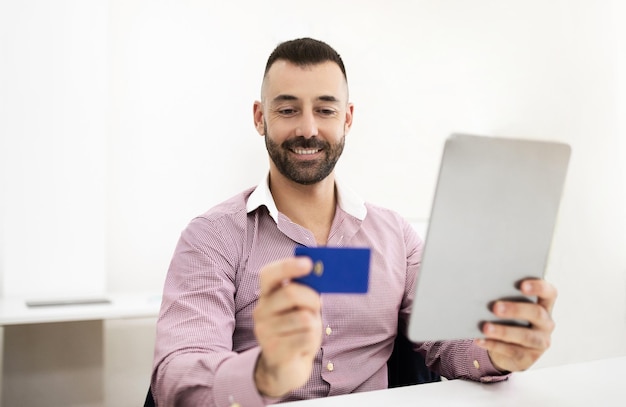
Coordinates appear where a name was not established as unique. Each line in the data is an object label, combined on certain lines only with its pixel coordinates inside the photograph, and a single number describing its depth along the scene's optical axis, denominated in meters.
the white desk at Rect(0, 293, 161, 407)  2.53
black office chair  1.46
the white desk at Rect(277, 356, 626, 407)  1.08
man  1.02
